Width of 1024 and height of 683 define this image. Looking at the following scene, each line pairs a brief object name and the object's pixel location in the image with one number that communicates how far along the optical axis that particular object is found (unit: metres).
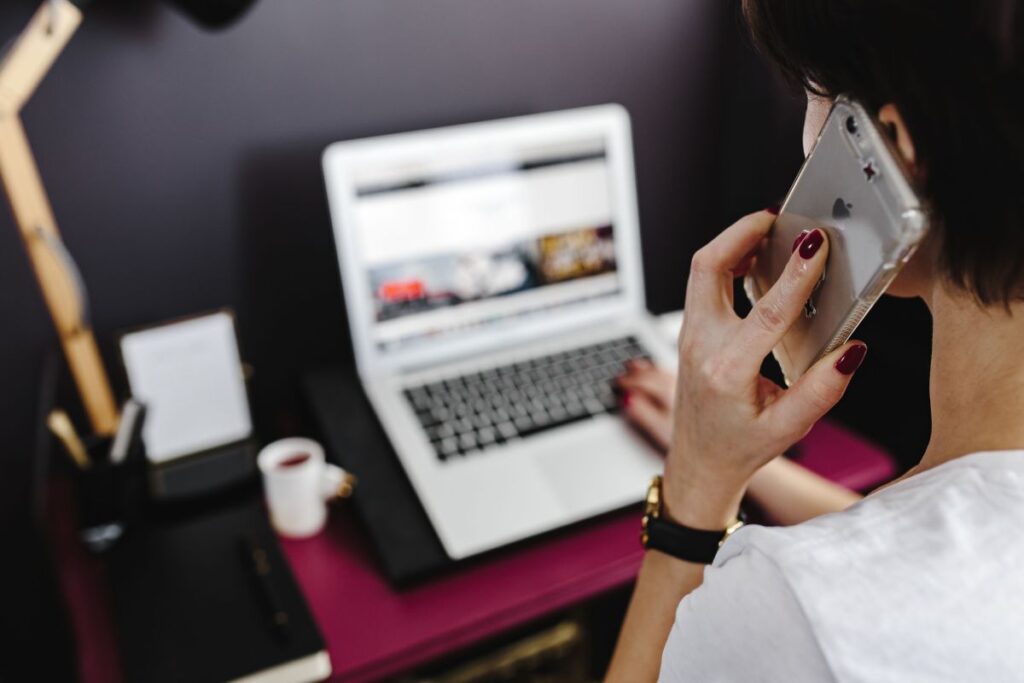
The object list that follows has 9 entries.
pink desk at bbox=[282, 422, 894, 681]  0.83
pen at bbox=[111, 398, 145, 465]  0.93
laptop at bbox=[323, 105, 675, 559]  0.98
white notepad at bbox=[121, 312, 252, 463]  1.01
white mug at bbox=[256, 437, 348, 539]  0.94
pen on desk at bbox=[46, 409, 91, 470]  0.92
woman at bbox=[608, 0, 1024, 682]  0.41
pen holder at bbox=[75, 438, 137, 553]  0.92
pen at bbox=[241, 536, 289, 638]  0.81
